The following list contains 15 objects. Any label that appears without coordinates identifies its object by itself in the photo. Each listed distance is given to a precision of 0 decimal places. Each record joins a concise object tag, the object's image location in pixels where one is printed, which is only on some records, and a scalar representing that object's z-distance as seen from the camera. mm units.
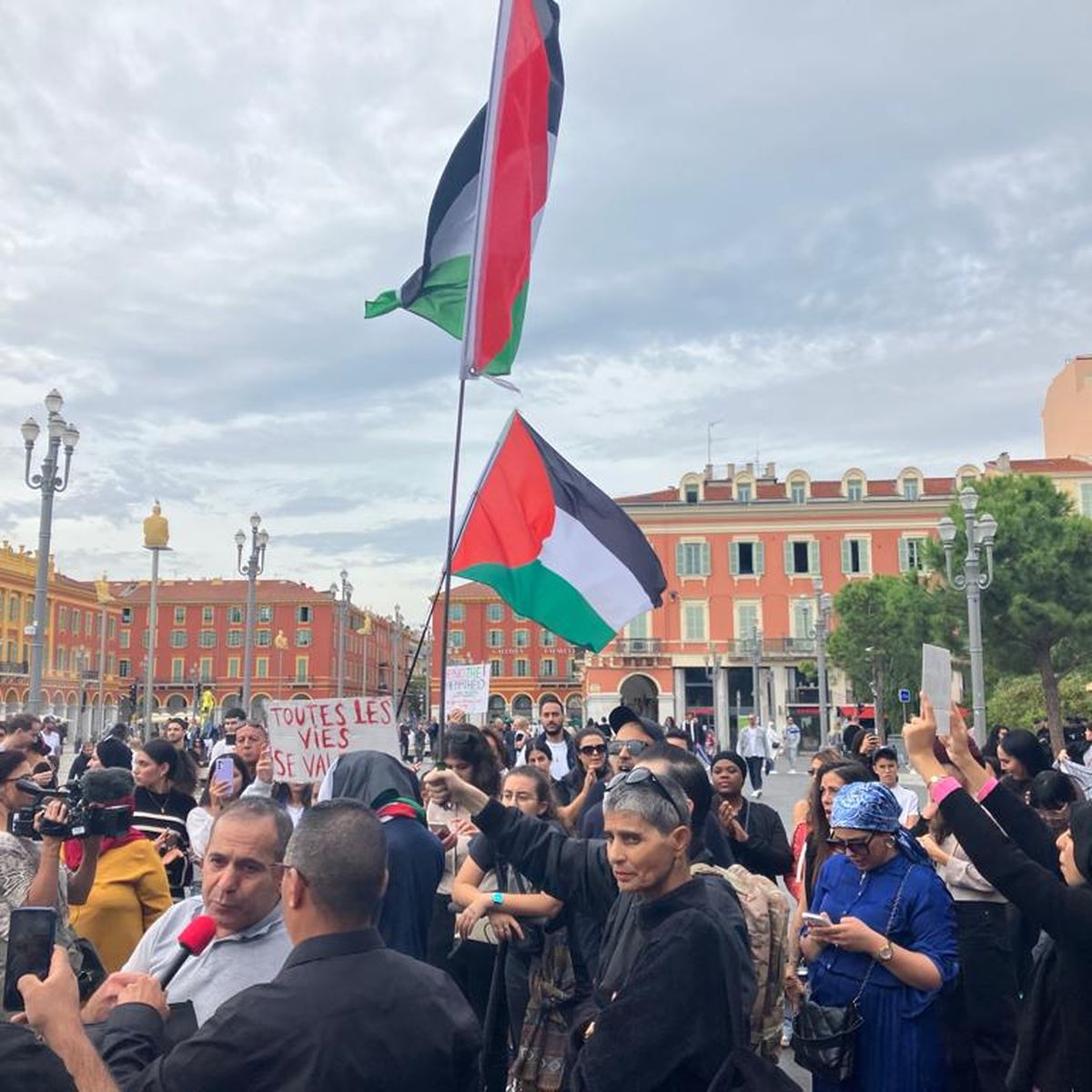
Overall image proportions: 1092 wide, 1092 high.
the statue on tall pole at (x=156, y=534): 21531
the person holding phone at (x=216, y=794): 5625
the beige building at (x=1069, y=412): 57188
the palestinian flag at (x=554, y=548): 6723
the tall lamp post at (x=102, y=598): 58128
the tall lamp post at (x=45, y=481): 17000
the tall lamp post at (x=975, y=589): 18188
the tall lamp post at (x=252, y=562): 26750
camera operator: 3572
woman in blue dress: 3709
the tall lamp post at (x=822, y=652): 32125
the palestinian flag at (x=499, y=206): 6711
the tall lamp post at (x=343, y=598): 39188
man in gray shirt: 2871
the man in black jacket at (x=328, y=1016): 2189
